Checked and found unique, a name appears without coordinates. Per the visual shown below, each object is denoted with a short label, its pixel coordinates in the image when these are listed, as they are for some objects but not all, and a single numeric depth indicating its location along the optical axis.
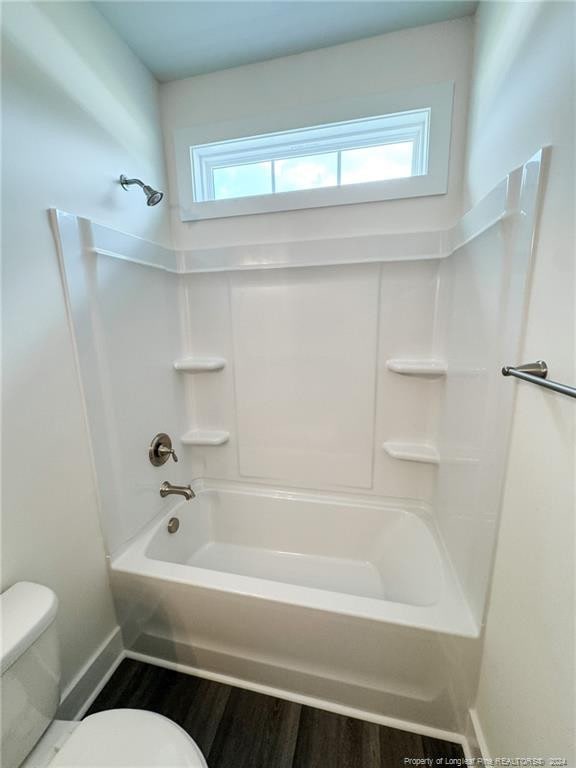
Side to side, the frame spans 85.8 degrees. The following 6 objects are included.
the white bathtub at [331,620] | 1.04
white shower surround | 1.01
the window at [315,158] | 1.43
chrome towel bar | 0.65
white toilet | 0.73
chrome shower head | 1.29
